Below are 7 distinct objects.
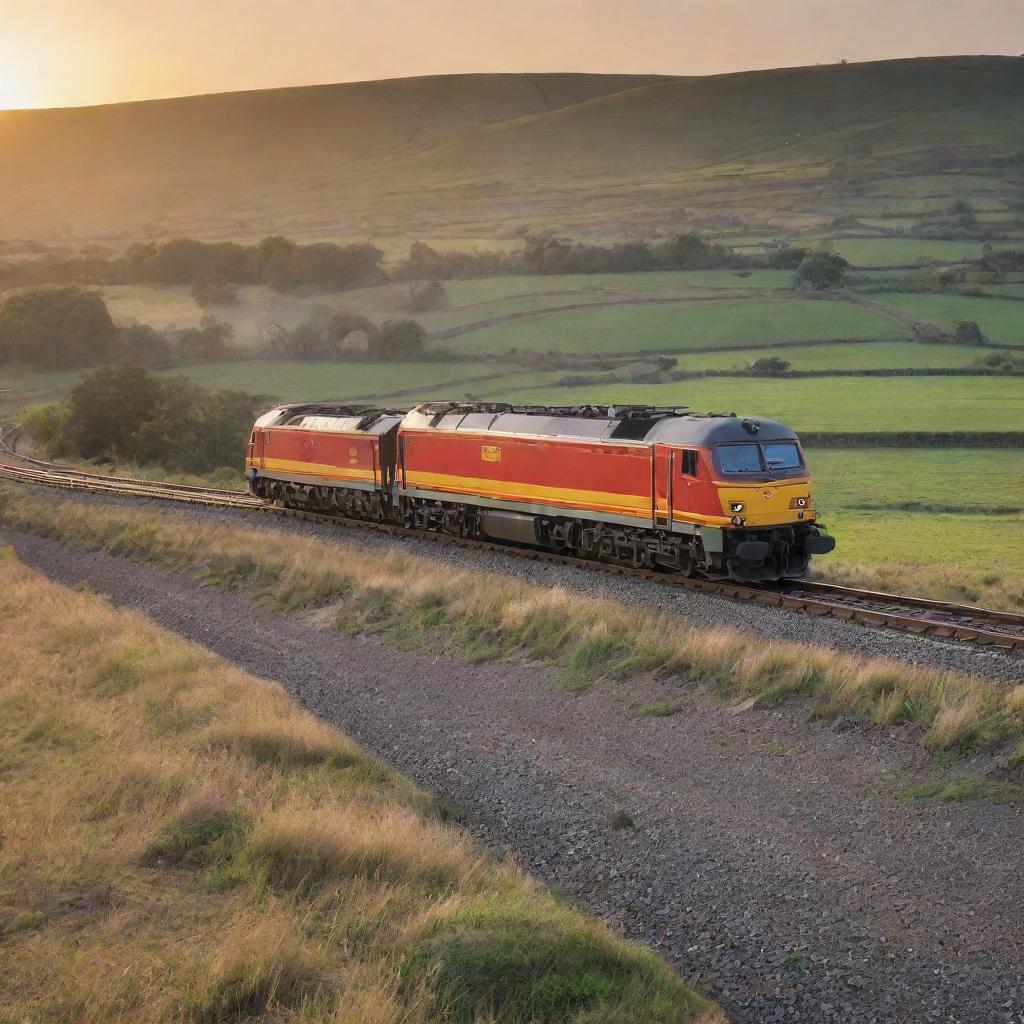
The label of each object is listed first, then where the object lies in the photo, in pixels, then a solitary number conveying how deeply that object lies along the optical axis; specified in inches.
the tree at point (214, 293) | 5280.5
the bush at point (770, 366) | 3378.4
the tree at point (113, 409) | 3115.2
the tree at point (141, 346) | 4483.3
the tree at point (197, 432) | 2925.7
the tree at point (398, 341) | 4146.2
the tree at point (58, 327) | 4532.5
